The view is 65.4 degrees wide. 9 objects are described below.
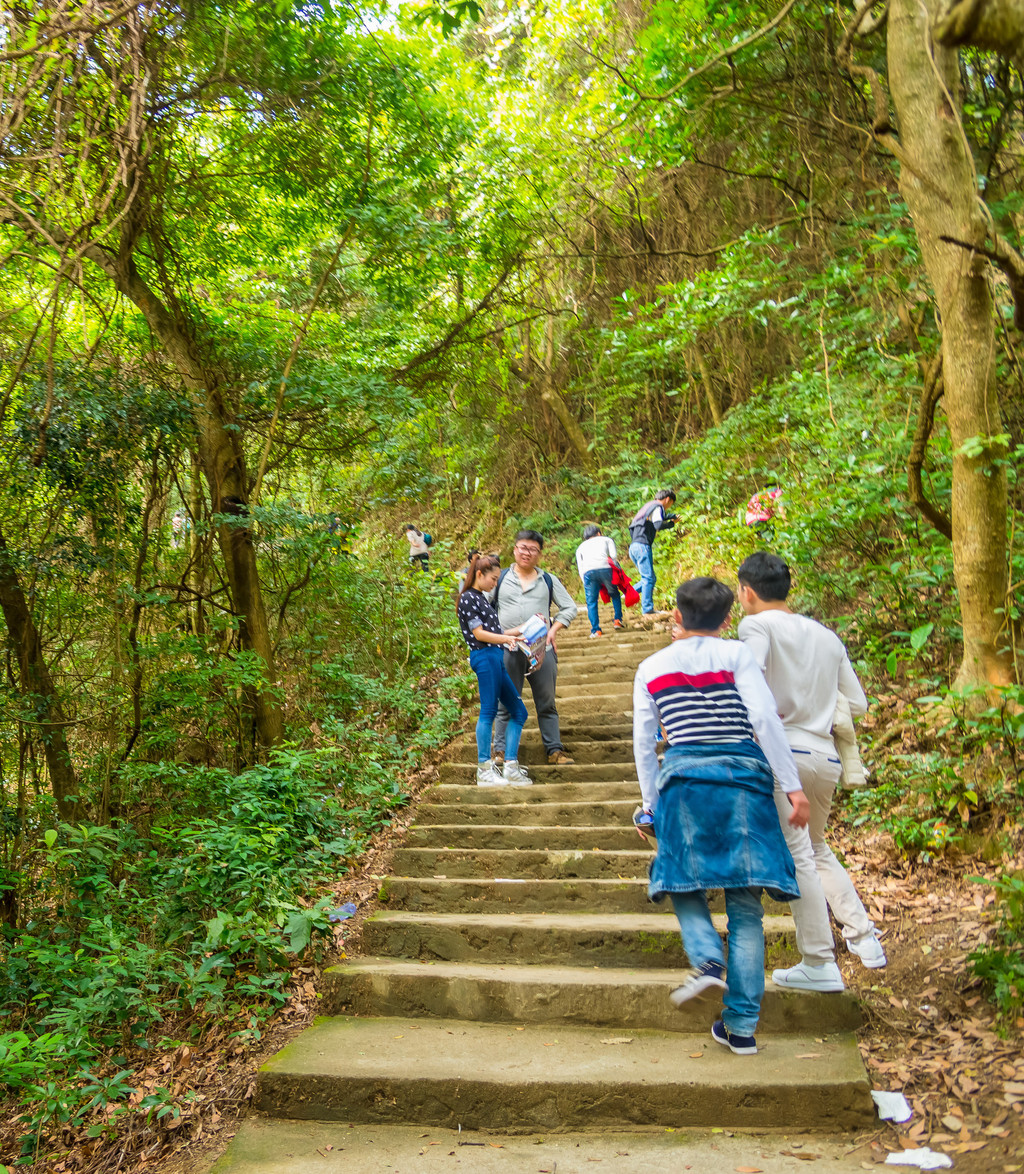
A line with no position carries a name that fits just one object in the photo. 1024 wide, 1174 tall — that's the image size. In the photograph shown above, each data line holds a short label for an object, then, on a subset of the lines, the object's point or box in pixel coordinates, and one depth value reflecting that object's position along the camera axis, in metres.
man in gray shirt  5.84
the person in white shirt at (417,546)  13.82
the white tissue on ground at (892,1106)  2.75
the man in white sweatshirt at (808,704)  3.23
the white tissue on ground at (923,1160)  2.46
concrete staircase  2.89
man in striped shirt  2.82
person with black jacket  9.72
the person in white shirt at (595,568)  9.05
